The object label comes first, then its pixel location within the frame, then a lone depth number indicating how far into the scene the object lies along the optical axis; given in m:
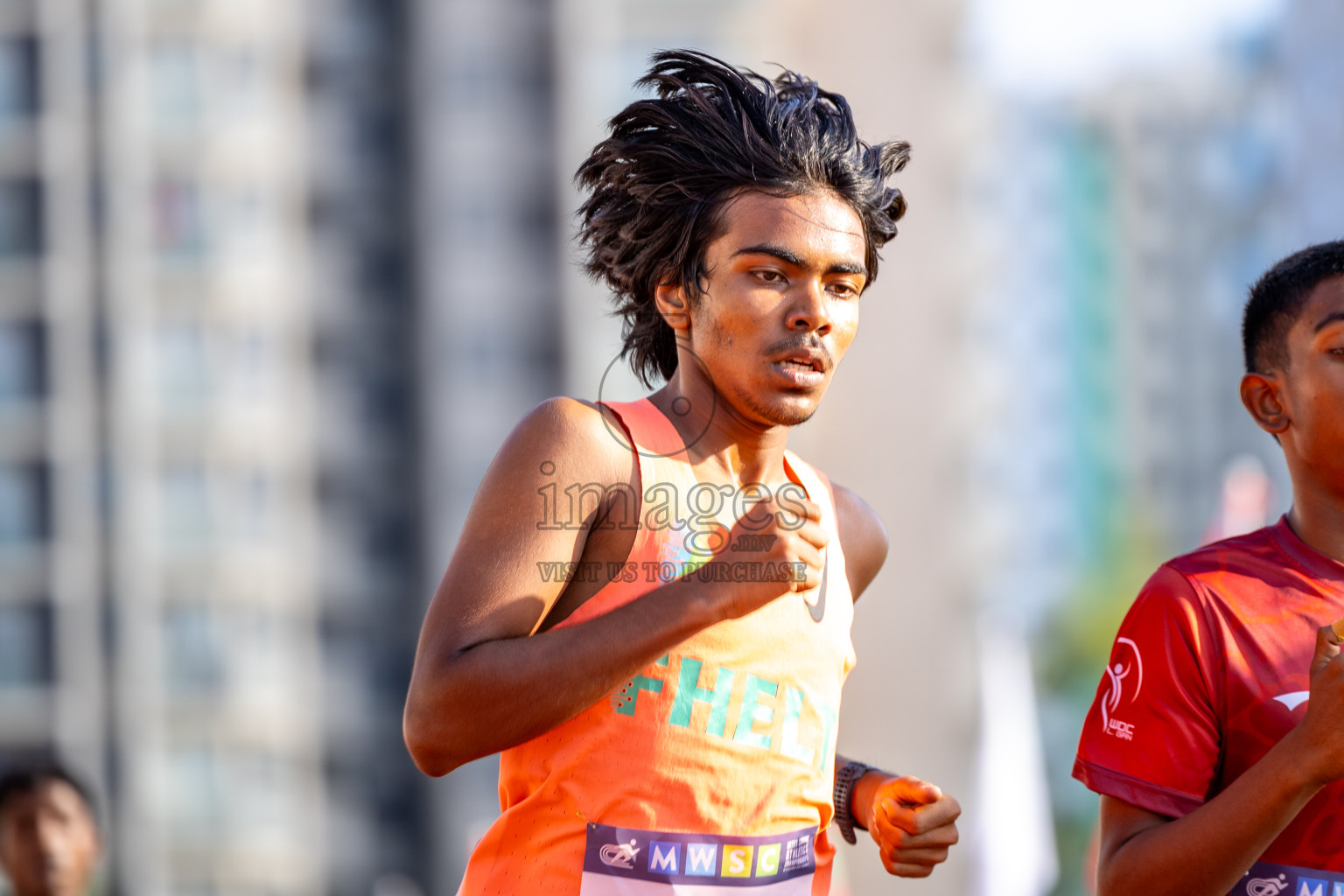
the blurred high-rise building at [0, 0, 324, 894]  80.44
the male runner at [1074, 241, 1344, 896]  5.52
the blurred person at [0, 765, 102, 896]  11.02
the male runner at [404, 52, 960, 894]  5.43
